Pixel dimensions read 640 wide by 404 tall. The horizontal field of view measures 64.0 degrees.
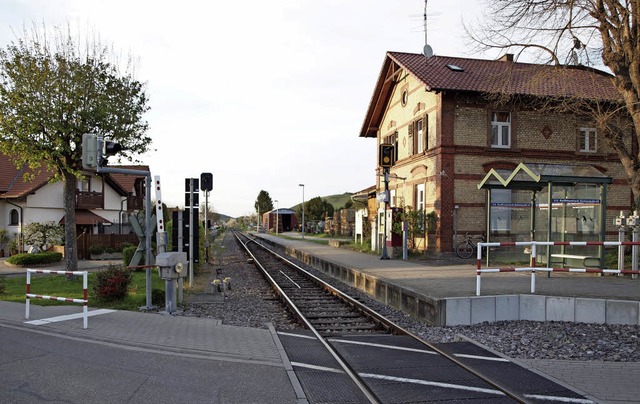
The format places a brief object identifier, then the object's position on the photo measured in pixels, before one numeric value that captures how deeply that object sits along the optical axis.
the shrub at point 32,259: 23.20
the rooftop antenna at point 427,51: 24.78
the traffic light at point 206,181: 17.98
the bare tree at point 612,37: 13.53
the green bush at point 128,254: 18.69
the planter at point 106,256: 28.40
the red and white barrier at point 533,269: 10.12
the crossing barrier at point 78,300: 8.30
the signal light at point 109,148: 10.12
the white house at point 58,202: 30.44
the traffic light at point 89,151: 10.04
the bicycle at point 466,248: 21.20
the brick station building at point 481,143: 21.62
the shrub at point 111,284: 11.32
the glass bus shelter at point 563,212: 13.68
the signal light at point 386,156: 21.39
